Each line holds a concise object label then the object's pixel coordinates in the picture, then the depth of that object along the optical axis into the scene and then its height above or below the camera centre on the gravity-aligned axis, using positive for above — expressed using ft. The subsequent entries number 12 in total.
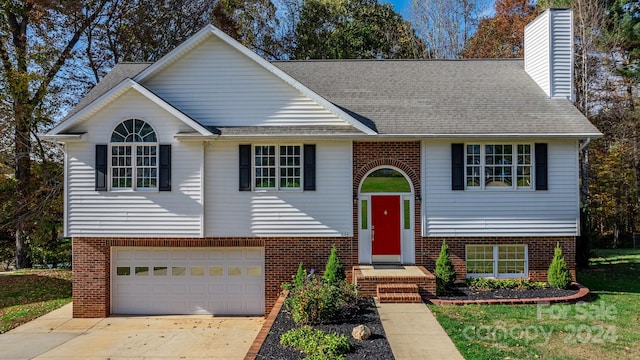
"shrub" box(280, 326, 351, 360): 21.71 -8.76
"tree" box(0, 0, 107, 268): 61.72 +16.79
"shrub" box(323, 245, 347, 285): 36.22 -7.35
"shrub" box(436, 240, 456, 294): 36.38 -7.58
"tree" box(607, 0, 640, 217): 78.79 +26.90
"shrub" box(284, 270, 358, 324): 27.45 -7.94
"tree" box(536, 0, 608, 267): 70.74 +24.70
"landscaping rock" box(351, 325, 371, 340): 24.54 -8.79
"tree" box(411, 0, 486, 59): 92.02 +36.39
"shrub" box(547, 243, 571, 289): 36.86 -7.81
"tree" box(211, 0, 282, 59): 90.63 +37.52
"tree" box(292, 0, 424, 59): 94.07 +36.09
